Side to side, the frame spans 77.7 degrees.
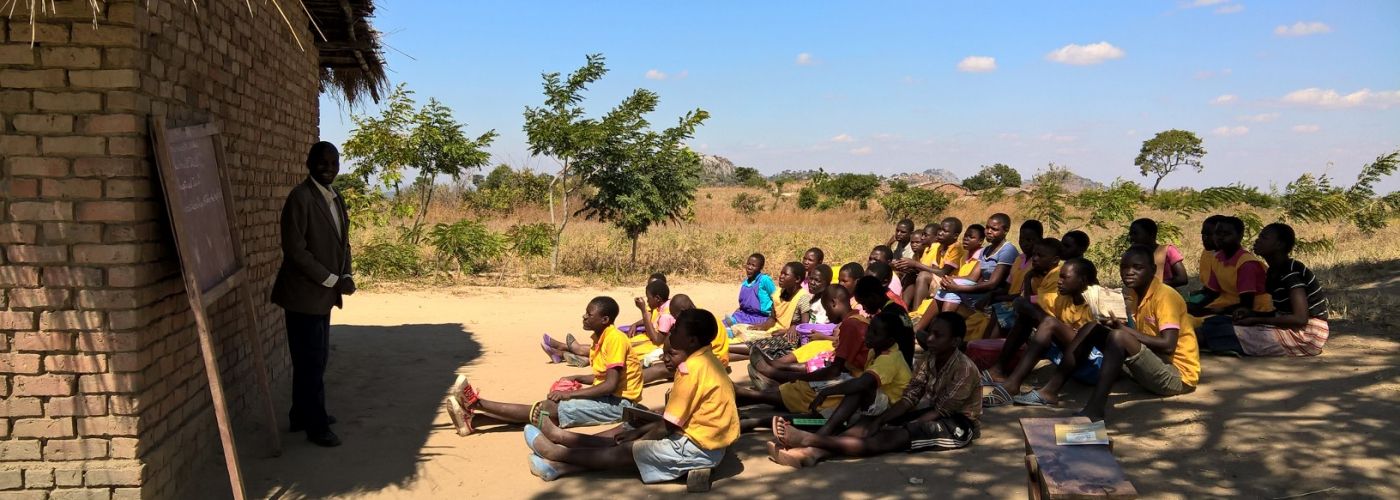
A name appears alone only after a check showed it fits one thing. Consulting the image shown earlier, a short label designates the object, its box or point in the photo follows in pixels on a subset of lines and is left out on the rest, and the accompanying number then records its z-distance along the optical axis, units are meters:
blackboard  3.58
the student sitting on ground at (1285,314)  5.74
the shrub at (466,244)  12.31
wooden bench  2.98
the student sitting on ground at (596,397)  5.21
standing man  4.62
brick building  3.39
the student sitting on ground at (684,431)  4.24
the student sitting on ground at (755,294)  8.09
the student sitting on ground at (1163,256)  6.60
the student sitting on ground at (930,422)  4.68
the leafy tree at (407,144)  13.12
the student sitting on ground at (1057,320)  5.42
